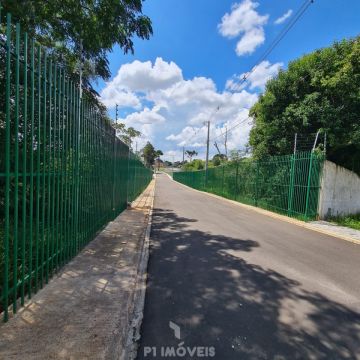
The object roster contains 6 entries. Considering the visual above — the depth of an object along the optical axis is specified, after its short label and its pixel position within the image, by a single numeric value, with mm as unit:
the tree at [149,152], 112938
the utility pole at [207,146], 41119
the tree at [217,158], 65044
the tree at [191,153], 141250
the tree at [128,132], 45875
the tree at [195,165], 81519
